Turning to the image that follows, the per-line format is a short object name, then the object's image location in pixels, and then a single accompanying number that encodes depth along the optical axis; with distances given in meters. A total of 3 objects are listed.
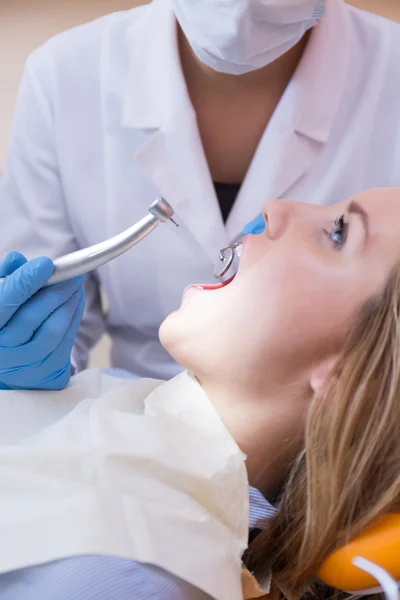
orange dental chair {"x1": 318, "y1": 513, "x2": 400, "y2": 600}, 0.70
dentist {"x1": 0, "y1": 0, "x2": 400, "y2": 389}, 1.06
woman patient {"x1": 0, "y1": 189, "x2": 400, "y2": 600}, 0.72
